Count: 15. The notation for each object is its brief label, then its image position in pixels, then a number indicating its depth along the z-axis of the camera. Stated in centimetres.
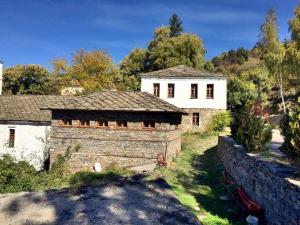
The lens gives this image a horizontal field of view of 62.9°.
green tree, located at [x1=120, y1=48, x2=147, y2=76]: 3462
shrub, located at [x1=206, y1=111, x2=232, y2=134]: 2010
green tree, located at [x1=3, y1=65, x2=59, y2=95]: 3350
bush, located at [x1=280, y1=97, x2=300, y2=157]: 602
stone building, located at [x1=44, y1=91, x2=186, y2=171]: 1274
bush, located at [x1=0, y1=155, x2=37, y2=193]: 1061
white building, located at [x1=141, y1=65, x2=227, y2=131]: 2104
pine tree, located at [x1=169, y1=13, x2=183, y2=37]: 4028
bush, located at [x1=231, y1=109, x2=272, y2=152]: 879
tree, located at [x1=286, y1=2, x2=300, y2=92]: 1536
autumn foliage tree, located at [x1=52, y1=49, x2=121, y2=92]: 3284
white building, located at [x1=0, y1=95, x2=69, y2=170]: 1662
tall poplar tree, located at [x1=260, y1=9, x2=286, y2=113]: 1858
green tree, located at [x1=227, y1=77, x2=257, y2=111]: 2558
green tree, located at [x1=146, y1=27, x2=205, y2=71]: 3153
